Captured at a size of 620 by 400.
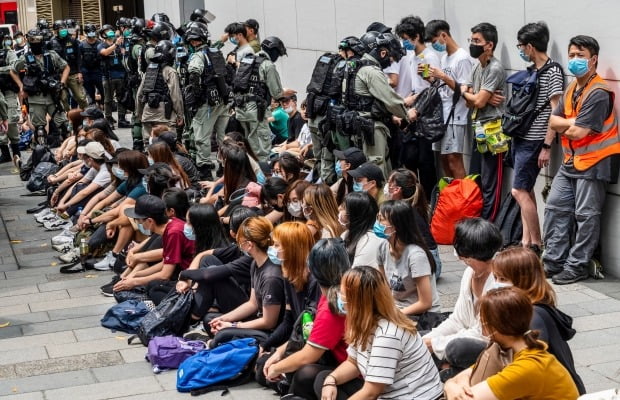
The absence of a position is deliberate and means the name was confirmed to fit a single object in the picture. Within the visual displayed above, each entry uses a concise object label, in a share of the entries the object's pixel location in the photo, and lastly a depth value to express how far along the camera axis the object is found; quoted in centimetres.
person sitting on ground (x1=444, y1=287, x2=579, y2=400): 488
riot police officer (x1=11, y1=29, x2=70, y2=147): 1905
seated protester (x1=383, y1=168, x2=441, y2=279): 867
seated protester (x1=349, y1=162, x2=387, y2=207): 911
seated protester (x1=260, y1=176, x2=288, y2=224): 938
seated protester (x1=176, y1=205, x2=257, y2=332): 833
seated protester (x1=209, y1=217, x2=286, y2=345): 754
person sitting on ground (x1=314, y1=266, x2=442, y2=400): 572
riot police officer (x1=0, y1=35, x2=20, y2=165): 1856
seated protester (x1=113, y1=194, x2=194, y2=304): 934
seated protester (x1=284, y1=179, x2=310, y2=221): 891
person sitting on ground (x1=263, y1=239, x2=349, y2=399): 640
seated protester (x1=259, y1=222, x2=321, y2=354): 730
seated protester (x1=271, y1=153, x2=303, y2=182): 998
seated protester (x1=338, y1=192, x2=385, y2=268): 765
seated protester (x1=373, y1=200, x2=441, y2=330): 707
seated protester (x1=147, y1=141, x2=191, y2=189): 1191
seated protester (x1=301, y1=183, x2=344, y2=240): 823
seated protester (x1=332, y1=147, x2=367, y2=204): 973
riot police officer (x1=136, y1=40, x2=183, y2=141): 1519
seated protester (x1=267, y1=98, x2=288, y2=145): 1513
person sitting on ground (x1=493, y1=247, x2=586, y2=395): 536
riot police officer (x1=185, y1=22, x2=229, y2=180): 1475
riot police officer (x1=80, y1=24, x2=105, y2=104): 2230
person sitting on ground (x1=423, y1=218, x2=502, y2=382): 605
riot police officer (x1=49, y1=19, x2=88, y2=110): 2105
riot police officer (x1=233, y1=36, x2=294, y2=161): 1423
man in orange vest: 890
